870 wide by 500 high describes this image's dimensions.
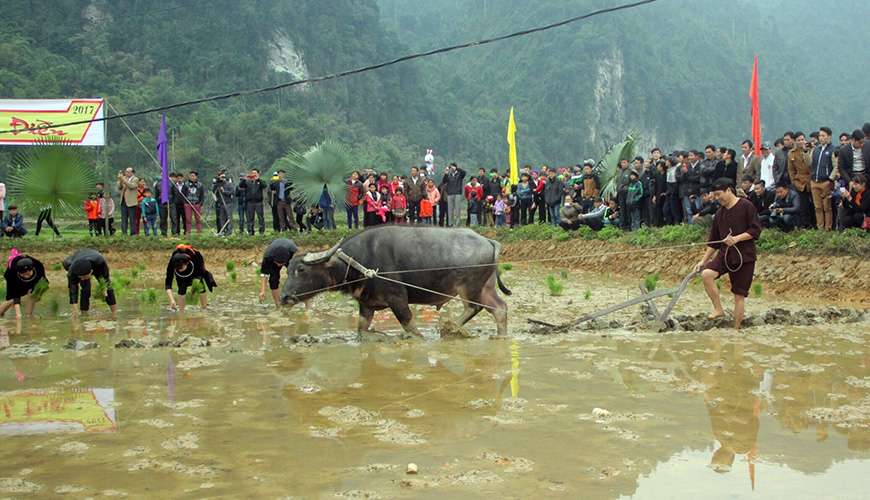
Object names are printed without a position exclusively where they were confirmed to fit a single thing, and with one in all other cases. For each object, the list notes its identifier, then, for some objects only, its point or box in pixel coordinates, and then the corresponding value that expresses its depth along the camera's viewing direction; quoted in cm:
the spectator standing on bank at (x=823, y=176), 1375
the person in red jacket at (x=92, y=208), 2234
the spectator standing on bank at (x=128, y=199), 2127
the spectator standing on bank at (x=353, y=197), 2153
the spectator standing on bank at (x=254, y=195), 2161
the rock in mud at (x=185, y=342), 953
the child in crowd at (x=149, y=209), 2200
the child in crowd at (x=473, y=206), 2270
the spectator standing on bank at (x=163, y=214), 2194
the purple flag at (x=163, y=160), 2133
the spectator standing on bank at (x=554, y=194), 2073
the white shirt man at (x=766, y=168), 1528
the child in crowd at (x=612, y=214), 1903
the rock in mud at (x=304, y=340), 966
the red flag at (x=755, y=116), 1677
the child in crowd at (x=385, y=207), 2106
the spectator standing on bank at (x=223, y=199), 2218
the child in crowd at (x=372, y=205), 2092
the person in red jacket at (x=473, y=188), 2262
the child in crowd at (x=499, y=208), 2248
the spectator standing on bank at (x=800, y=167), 1422
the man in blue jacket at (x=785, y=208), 1449
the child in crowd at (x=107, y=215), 2224
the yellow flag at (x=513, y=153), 2338
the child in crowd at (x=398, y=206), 2108
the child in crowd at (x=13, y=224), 2217
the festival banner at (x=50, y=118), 2566
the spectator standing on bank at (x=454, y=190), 2242
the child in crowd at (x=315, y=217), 2217
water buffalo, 992
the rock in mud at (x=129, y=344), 949
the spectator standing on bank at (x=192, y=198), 2148
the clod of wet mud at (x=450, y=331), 985
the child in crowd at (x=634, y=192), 1791
